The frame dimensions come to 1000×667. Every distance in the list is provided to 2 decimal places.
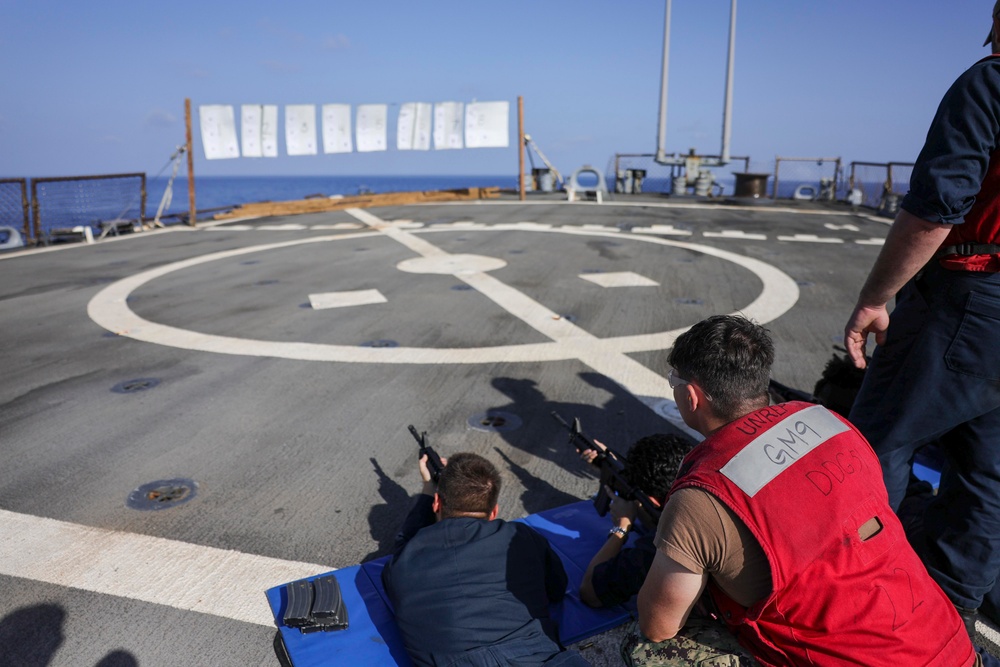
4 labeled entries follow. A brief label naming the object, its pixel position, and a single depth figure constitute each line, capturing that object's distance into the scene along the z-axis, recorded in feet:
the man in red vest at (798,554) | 5.57
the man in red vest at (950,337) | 7.38
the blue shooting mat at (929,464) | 12.70
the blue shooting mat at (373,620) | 8.37
